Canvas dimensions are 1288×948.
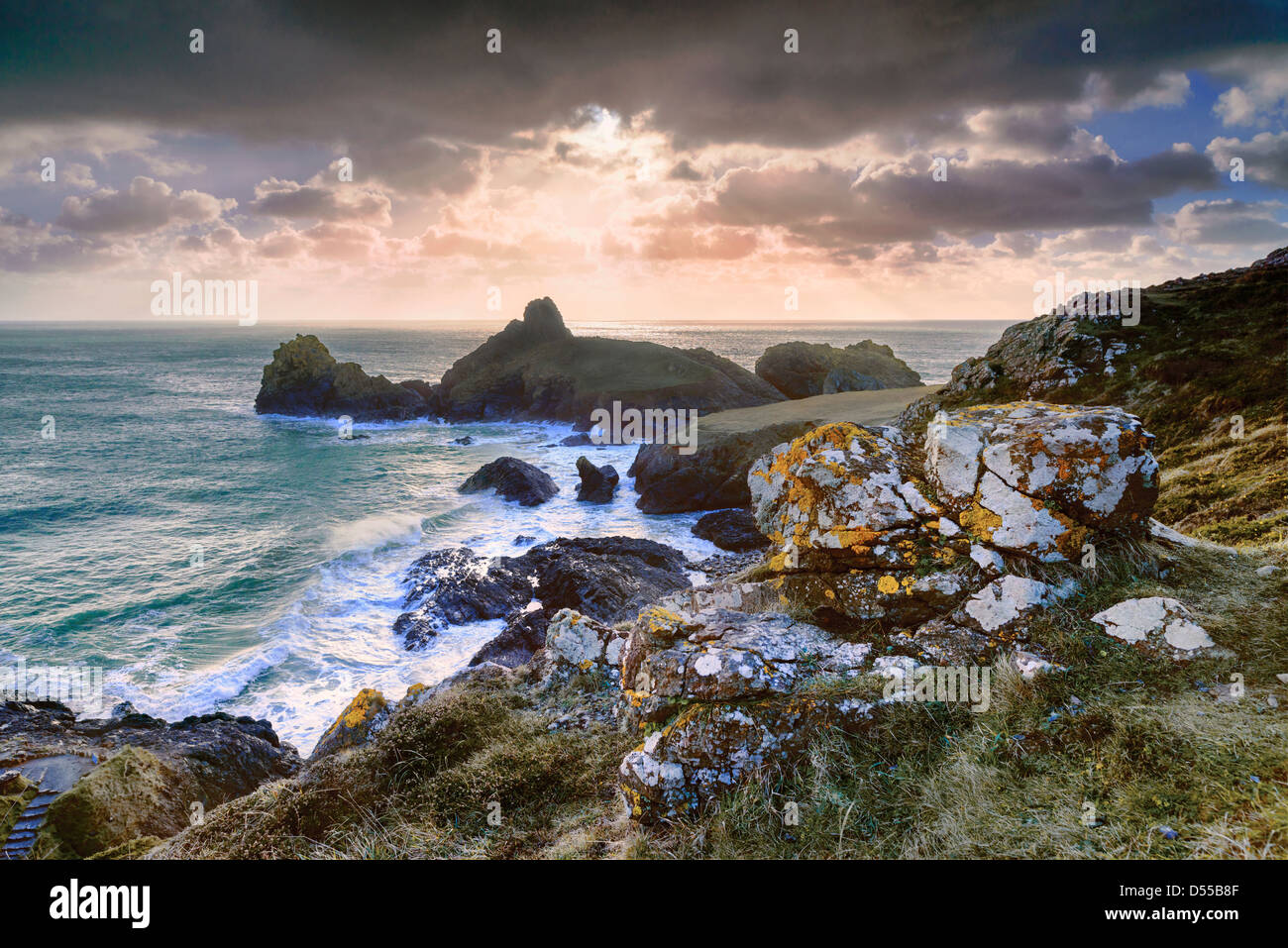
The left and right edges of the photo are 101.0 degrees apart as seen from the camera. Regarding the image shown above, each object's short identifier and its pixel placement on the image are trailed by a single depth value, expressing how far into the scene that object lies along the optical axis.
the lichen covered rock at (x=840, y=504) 5.03
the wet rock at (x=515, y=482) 28.19
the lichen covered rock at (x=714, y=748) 3.60
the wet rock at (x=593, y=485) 28.28
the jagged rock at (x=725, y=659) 4.11
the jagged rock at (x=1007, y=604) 4.37
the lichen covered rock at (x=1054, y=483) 4.75
